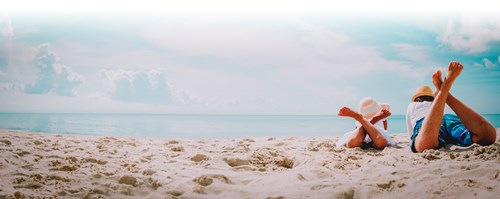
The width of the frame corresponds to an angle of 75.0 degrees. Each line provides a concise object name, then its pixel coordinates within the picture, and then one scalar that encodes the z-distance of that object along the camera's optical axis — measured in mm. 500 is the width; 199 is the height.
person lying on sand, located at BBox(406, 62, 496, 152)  2689
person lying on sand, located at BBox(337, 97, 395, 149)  3358
